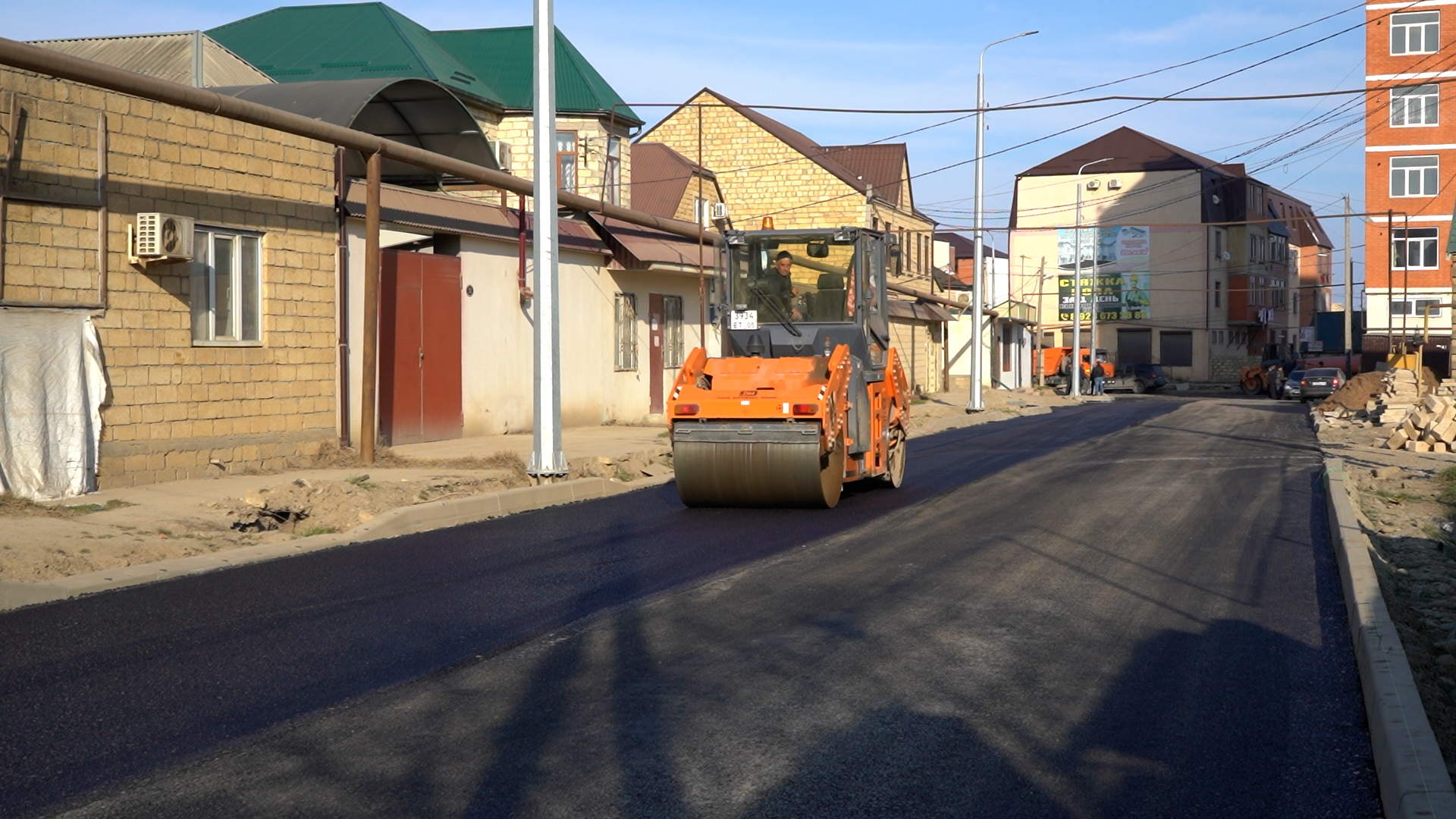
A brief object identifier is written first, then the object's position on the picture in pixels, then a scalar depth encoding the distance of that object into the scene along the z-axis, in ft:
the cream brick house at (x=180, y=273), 42.01
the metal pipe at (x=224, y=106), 38.78
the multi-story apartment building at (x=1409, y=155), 177.68
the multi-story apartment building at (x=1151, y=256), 248.52
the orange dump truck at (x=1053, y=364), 234.17
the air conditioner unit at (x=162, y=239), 44.68
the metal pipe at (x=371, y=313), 52.80
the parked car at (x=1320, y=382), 156.66
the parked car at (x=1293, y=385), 165.68
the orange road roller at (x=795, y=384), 43.83
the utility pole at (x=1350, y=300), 187.54
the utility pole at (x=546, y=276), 51.24
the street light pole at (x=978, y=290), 121.49
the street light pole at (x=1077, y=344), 164.45
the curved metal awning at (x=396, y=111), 64.28
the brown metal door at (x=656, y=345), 91.20
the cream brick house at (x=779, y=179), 153.07
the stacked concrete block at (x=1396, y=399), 94.23
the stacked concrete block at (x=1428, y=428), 70.69
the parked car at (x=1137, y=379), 207.82
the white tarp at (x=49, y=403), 41.01
